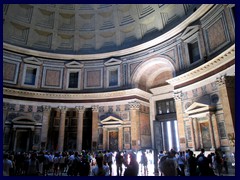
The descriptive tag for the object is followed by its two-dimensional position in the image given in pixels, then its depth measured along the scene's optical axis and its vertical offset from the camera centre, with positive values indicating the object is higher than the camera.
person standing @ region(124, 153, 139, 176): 5.70 -0.64
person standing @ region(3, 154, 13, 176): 8.88 -0.84
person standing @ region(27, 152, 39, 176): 8.41 -0.87
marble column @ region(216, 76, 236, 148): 12.09 +2.65
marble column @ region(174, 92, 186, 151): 15.75 +1.90
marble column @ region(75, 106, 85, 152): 20.16 +1.93
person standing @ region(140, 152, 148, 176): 11.97 -0.88
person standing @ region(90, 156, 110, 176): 5.88 -0.73
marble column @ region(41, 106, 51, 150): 19.50 +2.00
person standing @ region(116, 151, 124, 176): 10.80 -0.78
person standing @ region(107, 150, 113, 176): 11.96 -0.83
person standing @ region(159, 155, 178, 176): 5.78 -0.63
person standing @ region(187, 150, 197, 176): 8.30 -0.83
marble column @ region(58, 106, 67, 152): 19.95 +1.63
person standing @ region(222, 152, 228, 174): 10.92 -0.88
